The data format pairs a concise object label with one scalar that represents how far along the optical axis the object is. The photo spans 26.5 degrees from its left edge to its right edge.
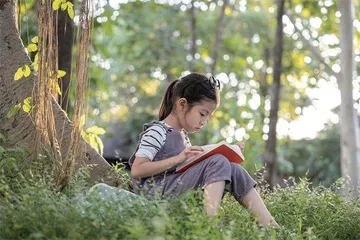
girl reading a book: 3.79
